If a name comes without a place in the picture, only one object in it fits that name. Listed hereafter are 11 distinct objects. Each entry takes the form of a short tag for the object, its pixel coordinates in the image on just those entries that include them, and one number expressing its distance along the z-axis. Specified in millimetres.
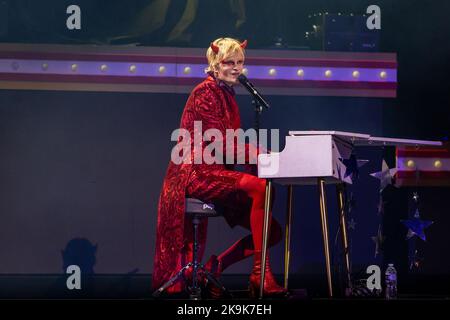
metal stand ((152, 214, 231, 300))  12437
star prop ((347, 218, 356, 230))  13777
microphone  11935
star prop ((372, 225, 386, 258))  14844
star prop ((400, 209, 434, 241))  14187
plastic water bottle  12914
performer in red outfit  12664
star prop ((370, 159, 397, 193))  14152
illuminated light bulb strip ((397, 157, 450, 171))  15211
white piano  11203
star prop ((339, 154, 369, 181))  12138
